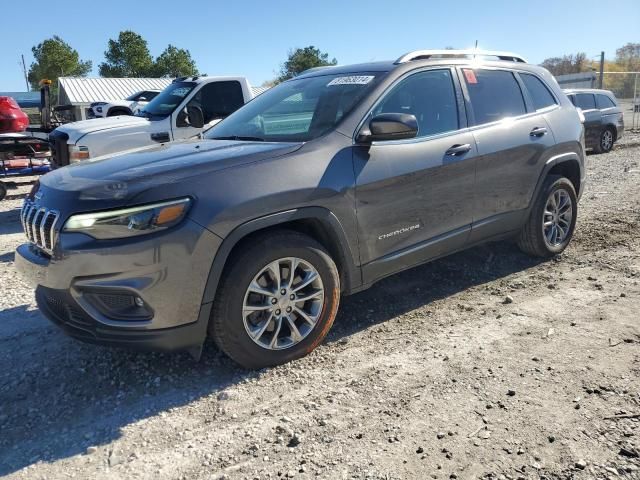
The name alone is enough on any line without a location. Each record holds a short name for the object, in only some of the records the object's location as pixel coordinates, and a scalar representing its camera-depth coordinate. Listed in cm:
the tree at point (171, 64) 5219
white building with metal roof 3228
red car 1117
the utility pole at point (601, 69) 2237
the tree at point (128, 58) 5097
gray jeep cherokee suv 280
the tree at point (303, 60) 5500
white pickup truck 744
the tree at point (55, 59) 5347
